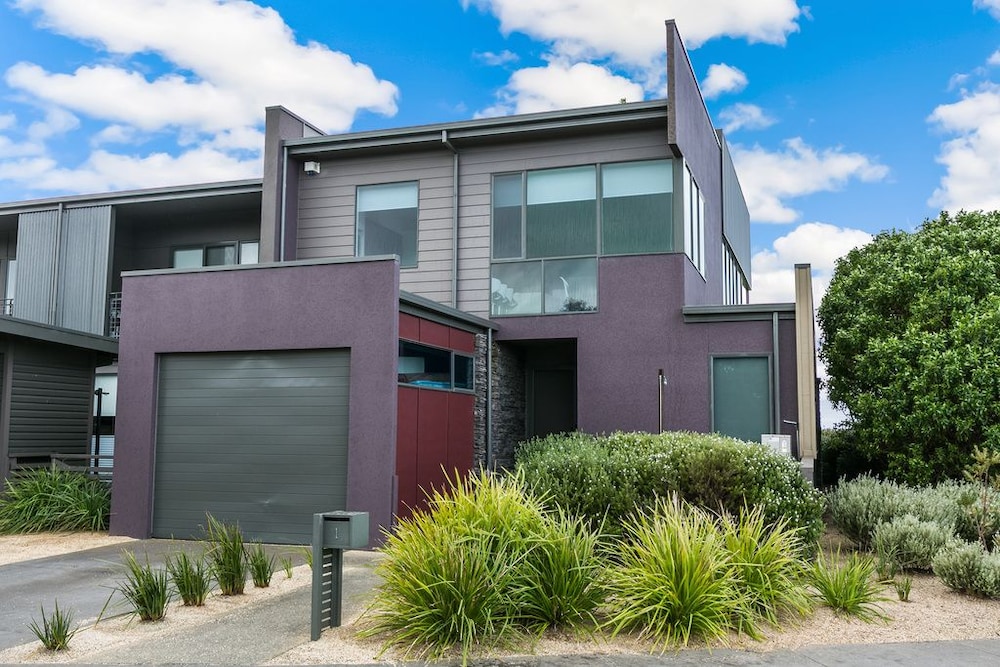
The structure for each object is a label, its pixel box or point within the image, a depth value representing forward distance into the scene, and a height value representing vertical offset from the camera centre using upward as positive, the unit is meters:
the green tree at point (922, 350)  12.34 +1.28
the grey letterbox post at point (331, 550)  6.61 -0.89
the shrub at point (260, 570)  8.30 -1.29
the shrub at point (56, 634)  6.45 -1.49
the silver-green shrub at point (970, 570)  8.00 -1.21
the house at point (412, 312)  11.77 +1.84
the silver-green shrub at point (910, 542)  8.98 -1.06
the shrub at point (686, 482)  8.53 -0.45
